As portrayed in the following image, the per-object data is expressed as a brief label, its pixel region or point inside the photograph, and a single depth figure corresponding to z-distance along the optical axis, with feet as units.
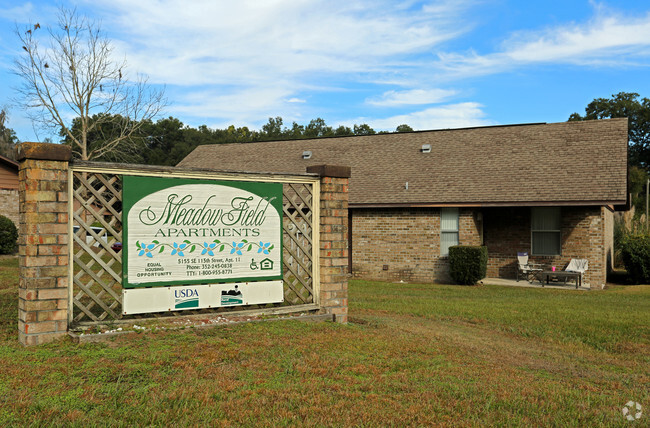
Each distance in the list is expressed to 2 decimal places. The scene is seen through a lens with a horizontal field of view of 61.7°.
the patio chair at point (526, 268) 59.00
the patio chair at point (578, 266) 56.37
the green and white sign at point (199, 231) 22.74
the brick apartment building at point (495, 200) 58.39
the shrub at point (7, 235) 73.92
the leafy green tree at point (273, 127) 258.71
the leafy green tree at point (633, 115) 210.79
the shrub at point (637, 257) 60.95
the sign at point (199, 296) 22.68
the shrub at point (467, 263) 57.36
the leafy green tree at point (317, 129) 250.49
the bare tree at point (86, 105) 96.68
